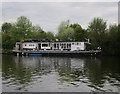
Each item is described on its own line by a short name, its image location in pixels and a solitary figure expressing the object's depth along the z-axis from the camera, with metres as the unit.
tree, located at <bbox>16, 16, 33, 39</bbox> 53.85
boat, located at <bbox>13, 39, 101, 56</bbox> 44.65
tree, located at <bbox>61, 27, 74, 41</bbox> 58.97
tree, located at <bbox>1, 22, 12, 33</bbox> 80.84
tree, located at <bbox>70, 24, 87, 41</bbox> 58.48
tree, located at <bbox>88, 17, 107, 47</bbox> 45.07
